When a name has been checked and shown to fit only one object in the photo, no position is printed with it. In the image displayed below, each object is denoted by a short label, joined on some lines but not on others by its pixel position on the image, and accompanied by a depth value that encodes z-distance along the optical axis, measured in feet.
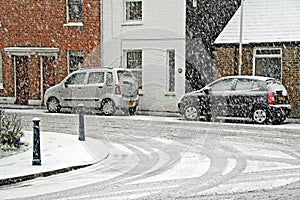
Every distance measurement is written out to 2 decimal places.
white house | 80.18
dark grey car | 61.46
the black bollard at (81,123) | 46.11
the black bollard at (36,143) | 34.96
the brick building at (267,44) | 69.82
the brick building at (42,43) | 87.10
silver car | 71.87
